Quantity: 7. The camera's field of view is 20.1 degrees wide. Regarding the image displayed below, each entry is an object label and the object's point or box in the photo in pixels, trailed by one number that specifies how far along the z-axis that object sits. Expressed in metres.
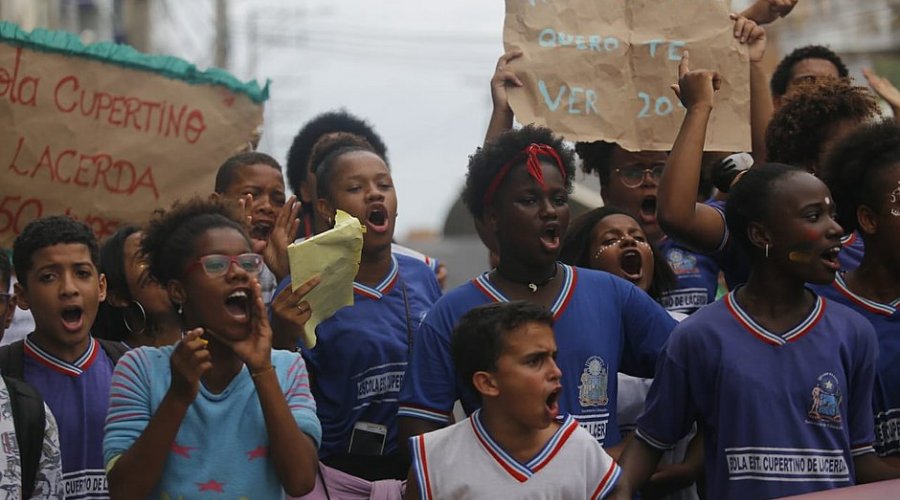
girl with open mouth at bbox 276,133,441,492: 8.72
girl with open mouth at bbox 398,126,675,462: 8.04
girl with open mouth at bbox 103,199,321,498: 7.05
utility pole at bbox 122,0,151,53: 49.24
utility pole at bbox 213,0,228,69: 60.51
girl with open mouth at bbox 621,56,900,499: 7.48
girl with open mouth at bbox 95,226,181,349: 9.94
